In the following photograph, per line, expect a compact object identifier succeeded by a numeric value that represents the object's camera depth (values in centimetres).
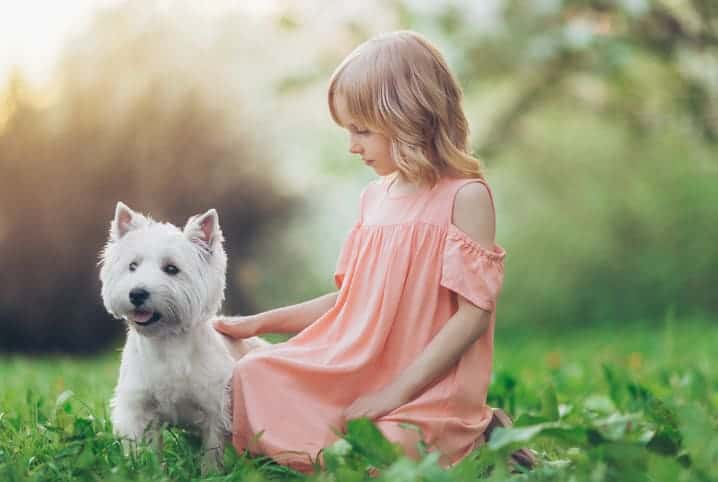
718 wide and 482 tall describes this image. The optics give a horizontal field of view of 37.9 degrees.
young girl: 295
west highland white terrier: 296
